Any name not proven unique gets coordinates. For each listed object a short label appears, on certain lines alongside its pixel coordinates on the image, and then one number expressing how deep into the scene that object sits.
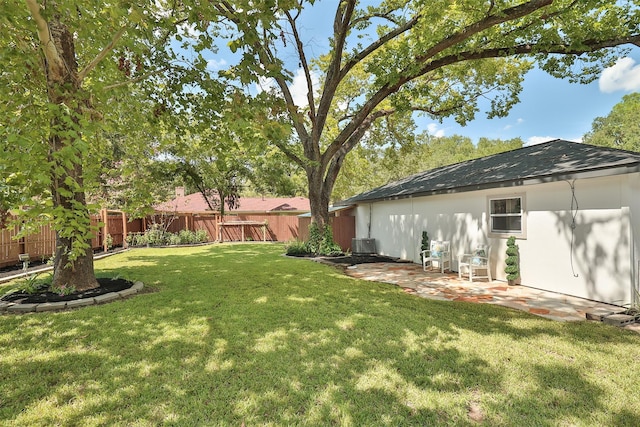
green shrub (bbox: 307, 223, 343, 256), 10.81
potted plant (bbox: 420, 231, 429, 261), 9.24
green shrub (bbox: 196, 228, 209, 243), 17.13
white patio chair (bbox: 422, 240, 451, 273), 8.11
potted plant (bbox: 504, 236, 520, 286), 6.45
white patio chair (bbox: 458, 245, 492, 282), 7.03
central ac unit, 12.25
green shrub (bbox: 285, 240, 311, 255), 11.43
